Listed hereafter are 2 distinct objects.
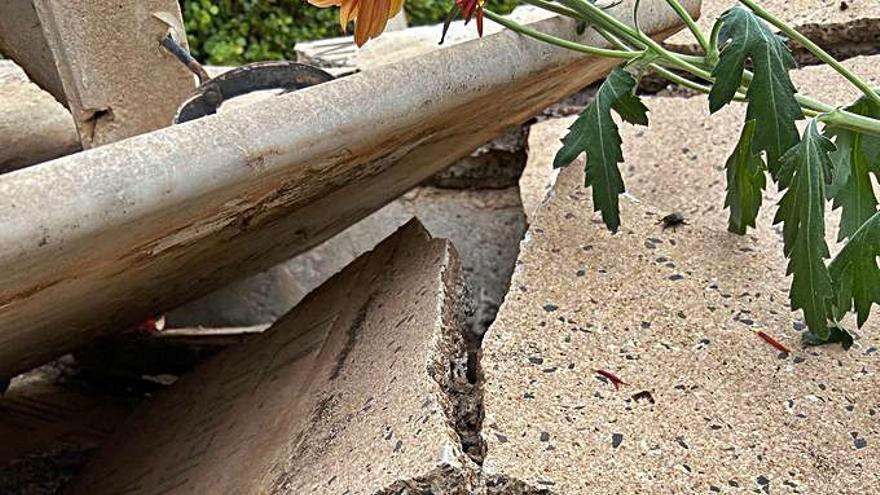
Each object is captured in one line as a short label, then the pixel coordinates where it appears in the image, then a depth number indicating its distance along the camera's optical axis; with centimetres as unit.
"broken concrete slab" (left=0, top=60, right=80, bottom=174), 147
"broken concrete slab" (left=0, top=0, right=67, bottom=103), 121
